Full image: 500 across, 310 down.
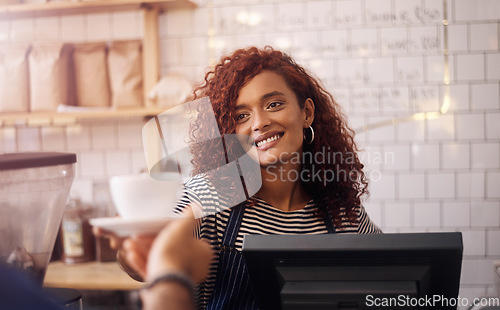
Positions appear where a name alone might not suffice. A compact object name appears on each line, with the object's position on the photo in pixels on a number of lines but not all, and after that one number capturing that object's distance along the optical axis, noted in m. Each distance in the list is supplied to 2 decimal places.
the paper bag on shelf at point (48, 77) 2.23
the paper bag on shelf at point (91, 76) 2.27
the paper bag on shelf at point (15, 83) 2.26
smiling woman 1.23
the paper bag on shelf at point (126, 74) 2.23
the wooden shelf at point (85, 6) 2.18
